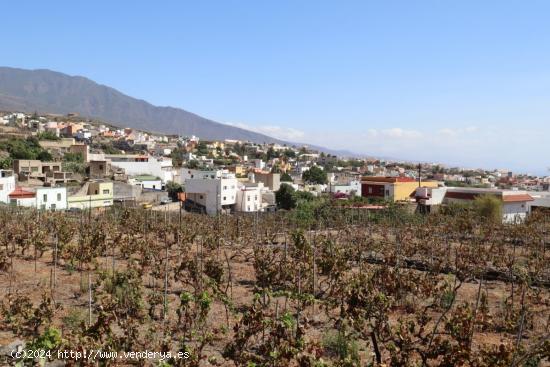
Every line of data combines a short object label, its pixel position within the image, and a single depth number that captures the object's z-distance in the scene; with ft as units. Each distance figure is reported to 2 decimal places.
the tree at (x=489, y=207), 102.25
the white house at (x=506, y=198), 122.01
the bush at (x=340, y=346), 23.24
